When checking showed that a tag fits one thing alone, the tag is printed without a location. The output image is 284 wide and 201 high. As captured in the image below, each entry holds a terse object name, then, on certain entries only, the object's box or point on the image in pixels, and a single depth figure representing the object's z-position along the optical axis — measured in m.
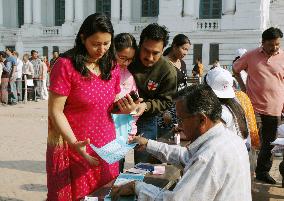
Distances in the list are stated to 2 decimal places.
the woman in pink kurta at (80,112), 1.92
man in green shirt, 2.63
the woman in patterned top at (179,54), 3.72
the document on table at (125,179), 1.73
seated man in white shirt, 1.39
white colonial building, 18.12
